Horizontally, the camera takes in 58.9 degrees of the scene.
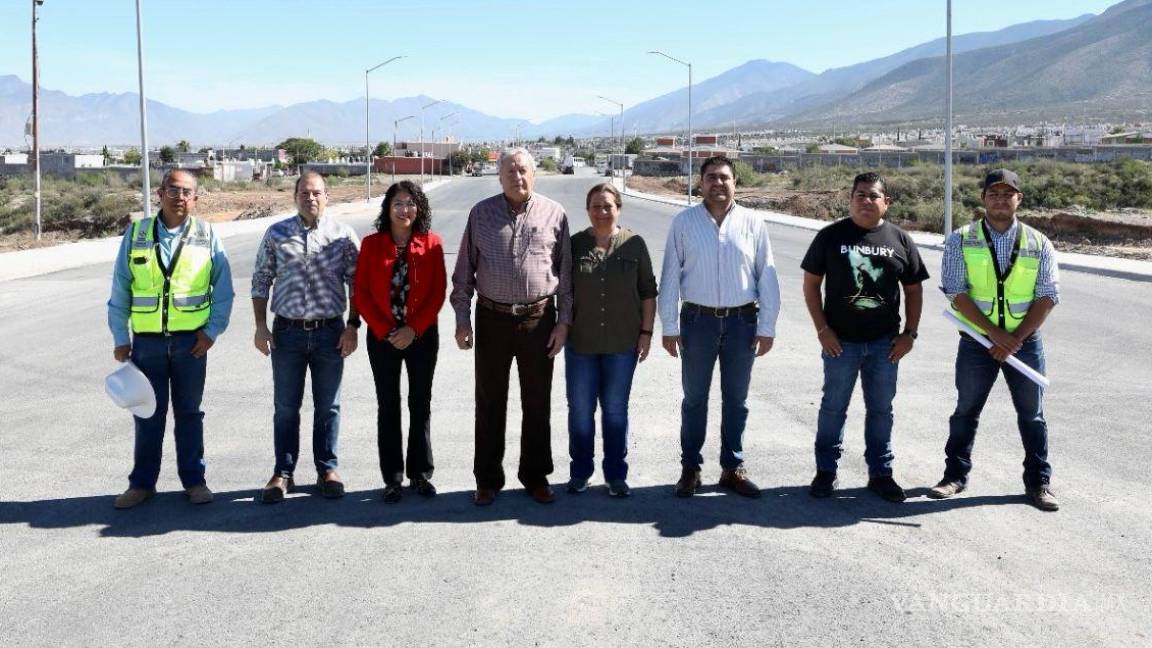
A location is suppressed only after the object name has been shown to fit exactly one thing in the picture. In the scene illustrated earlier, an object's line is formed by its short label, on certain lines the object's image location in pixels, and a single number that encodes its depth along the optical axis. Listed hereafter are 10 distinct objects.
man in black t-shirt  5.38
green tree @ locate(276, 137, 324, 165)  121.21
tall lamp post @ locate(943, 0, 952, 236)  22.81
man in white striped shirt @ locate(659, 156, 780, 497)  5.41
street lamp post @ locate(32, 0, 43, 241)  28.86
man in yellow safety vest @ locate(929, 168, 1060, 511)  5.32
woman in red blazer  5.32
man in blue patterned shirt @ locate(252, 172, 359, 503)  5.38
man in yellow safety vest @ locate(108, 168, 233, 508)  5.29
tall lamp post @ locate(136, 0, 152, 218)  24.27
